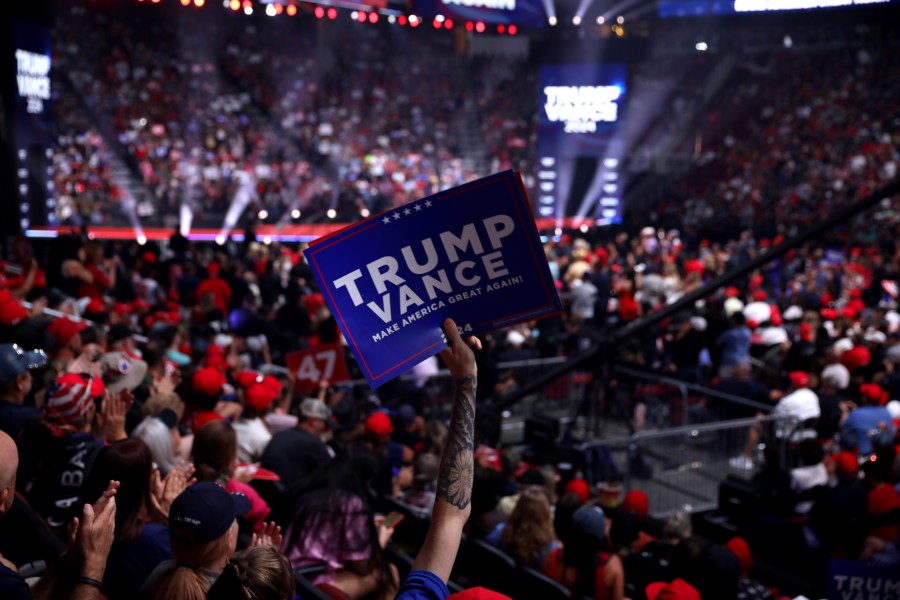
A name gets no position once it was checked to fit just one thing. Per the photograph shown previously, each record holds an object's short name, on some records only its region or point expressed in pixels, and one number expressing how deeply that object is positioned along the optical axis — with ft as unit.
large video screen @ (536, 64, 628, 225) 64.34
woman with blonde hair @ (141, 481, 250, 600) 7.34
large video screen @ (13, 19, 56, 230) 48.21
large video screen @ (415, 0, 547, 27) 65.77
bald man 7.00
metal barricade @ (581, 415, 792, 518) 25.22
